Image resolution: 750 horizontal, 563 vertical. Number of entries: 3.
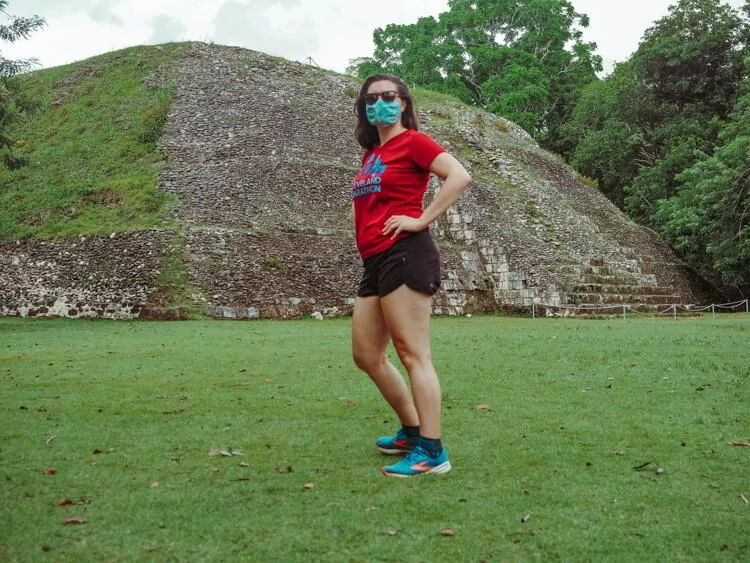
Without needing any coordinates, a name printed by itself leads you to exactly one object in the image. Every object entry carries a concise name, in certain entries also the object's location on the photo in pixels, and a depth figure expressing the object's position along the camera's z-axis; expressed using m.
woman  4.10
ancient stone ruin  20.17
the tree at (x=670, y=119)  28.61
